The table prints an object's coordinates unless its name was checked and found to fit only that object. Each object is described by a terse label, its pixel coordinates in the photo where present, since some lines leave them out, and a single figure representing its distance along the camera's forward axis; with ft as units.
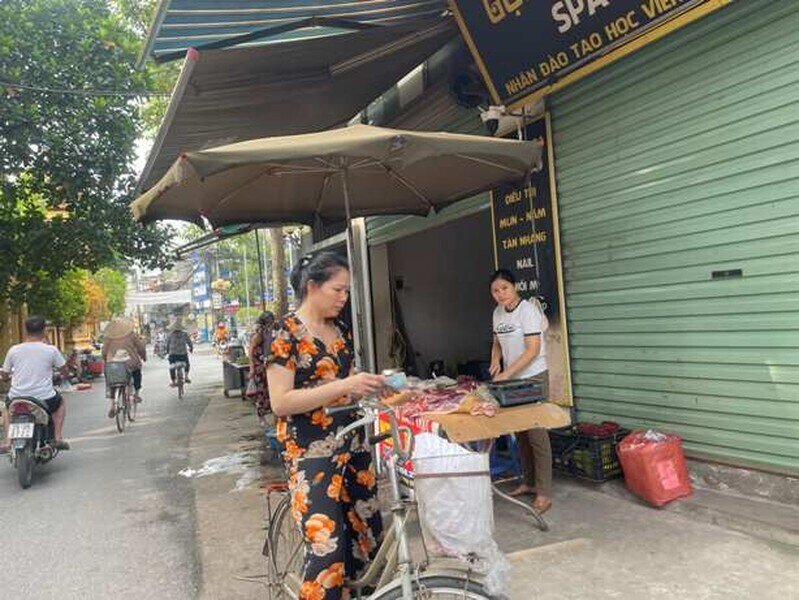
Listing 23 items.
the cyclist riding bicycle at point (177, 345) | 45.32
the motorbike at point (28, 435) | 21.22
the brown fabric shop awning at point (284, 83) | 16.38
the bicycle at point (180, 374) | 45.73
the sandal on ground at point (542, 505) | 14.05
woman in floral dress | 7.86
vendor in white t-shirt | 14.21
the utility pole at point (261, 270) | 39.04
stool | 16.47
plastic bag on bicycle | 6.73
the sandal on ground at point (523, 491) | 15.10
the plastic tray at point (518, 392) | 11.23
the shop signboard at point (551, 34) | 13.21
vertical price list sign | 17.31
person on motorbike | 22.18
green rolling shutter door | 12.19
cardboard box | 10.41
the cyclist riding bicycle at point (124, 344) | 32.91
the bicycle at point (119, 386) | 32.03
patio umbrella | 11.07
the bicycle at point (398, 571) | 6.69
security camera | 18.16
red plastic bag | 13.43
